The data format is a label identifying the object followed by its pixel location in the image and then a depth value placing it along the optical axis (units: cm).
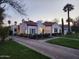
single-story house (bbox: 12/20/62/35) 2176
